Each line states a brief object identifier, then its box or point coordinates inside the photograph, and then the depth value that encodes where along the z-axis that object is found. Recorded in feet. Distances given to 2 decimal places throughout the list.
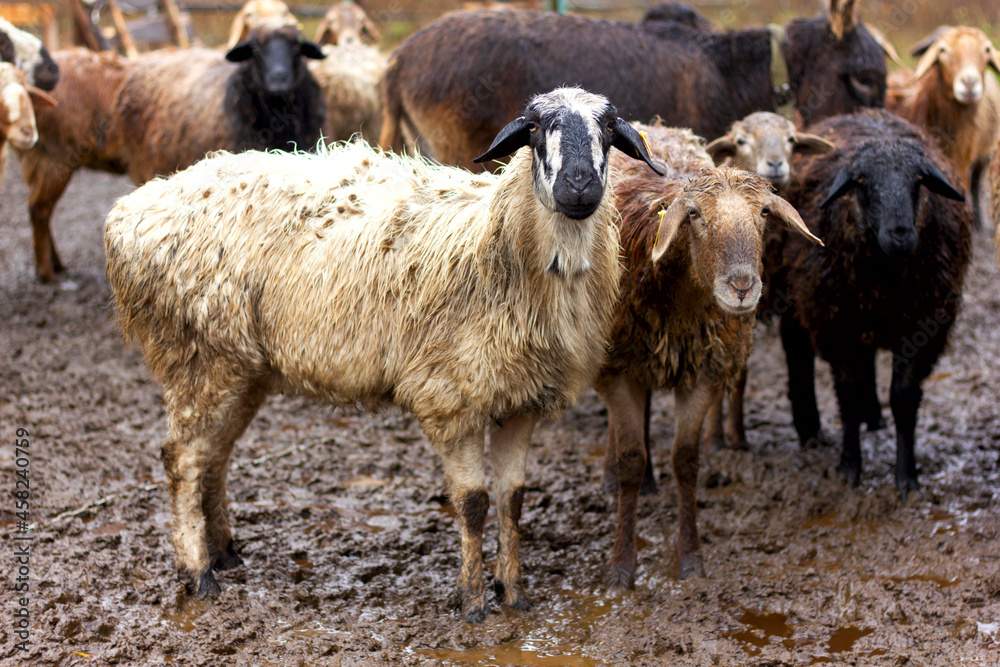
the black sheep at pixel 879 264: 34.30
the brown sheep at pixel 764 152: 37.58
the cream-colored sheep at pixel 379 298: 27.07
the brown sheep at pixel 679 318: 27.89
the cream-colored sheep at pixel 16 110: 45.39
